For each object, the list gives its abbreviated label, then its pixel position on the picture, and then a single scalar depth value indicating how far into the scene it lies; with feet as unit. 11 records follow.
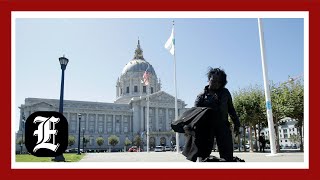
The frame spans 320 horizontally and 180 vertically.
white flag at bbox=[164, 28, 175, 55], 80.79
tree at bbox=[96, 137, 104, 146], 252.21
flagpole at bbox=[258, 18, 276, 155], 48.80
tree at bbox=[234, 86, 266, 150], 96.32
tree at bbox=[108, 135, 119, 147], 255.09
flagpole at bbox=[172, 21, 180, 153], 85.15
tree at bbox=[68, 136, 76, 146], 213.46
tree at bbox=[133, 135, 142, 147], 254.27
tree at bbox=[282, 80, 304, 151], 82.02
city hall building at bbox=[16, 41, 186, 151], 267.39
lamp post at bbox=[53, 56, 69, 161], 49.73
